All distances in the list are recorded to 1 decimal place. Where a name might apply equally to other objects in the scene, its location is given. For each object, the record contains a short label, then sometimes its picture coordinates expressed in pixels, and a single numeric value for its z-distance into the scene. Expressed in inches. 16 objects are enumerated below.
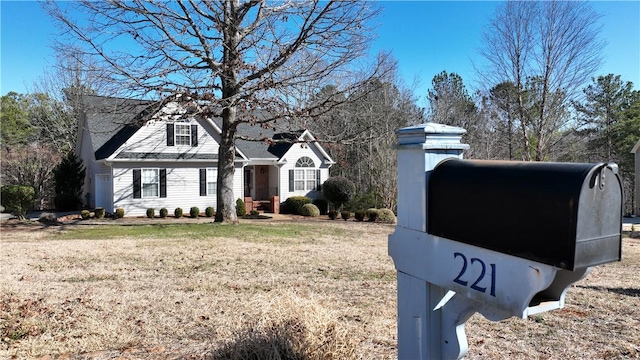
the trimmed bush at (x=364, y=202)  942.5
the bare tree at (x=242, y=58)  551.8
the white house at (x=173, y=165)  813.2
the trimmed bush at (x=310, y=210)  914.1
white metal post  75.7
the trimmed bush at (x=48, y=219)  682.8
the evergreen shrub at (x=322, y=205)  980.6
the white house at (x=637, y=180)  1160.2
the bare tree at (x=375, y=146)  925.8
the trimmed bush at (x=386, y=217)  801.1
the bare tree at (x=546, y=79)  860.0
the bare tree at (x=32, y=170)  920.3
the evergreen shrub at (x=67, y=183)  906.1
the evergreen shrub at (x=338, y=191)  973.8
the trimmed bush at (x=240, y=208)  873.5
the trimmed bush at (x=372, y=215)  804.0
